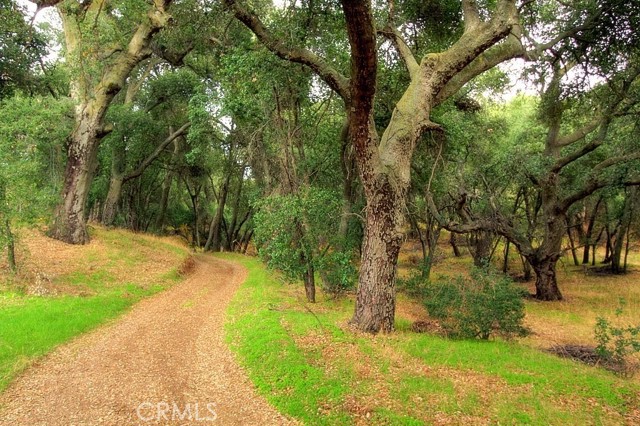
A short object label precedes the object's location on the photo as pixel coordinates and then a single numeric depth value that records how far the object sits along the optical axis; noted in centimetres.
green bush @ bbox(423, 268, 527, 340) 995
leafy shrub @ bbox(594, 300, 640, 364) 817
